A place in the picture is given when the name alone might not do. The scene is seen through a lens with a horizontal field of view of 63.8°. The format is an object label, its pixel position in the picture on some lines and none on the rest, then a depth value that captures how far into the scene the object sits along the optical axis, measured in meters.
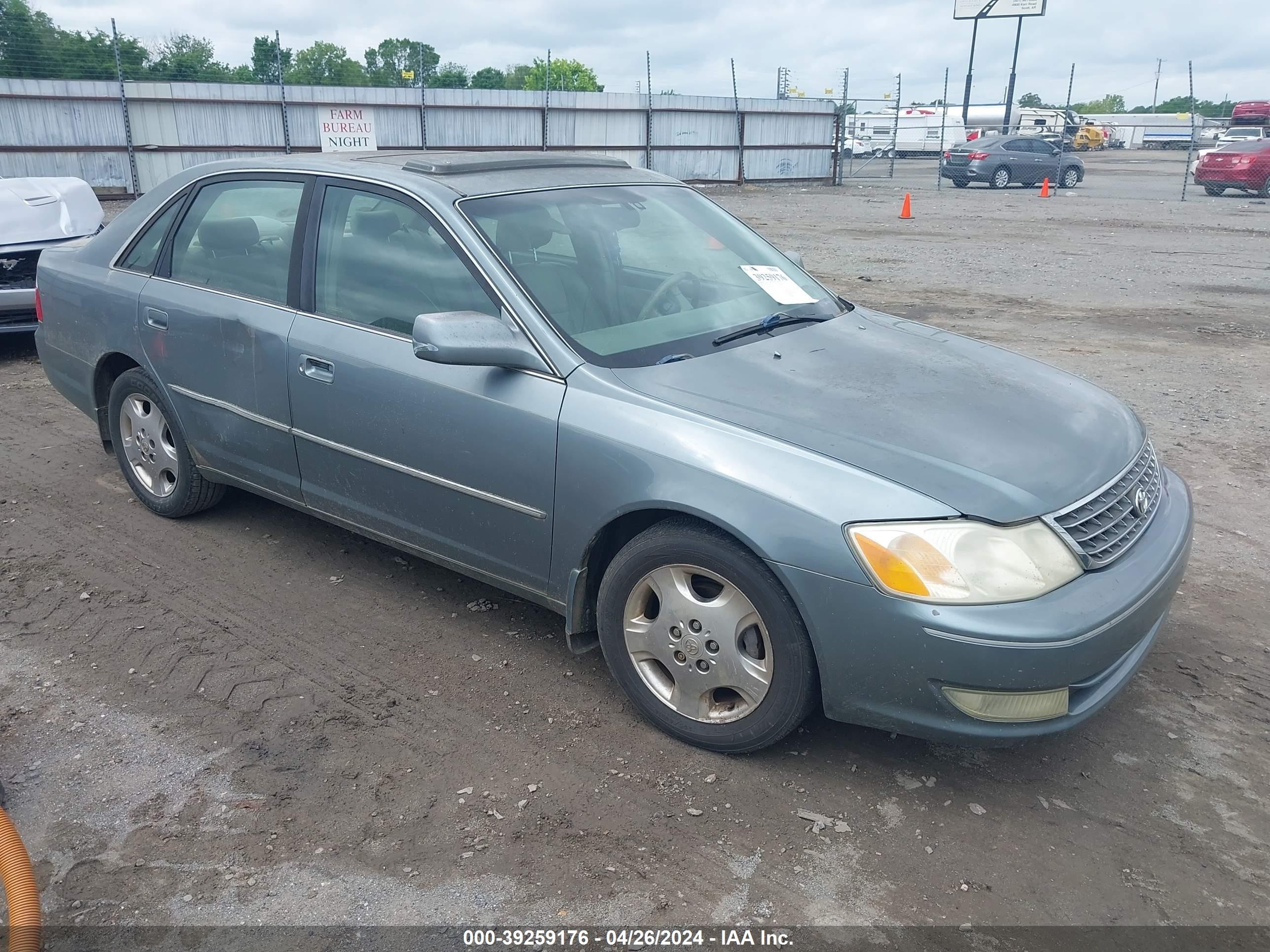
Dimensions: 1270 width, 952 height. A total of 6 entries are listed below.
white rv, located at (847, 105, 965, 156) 51.09
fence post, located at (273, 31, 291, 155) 20.16
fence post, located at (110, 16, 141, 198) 18.73
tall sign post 48.34
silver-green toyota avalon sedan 2.67
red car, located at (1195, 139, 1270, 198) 22.91
